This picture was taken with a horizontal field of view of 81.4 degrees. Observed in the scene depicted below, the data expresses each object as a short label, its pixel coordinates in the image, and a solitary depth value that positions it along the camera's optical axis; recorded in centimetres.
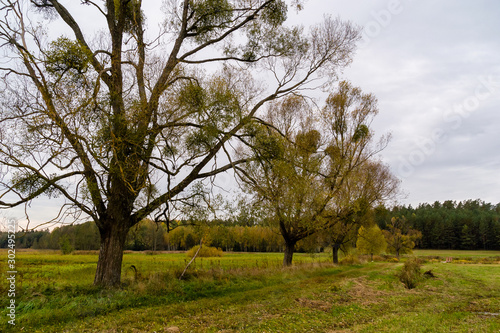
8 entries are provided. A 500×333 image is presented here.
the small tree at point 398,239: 5006
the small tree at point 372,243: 3875
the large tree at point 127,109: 830
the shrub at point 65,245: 3526
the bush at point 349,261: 2925
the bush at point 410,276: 1563
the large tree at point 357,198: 2134
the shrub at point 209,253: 2659
